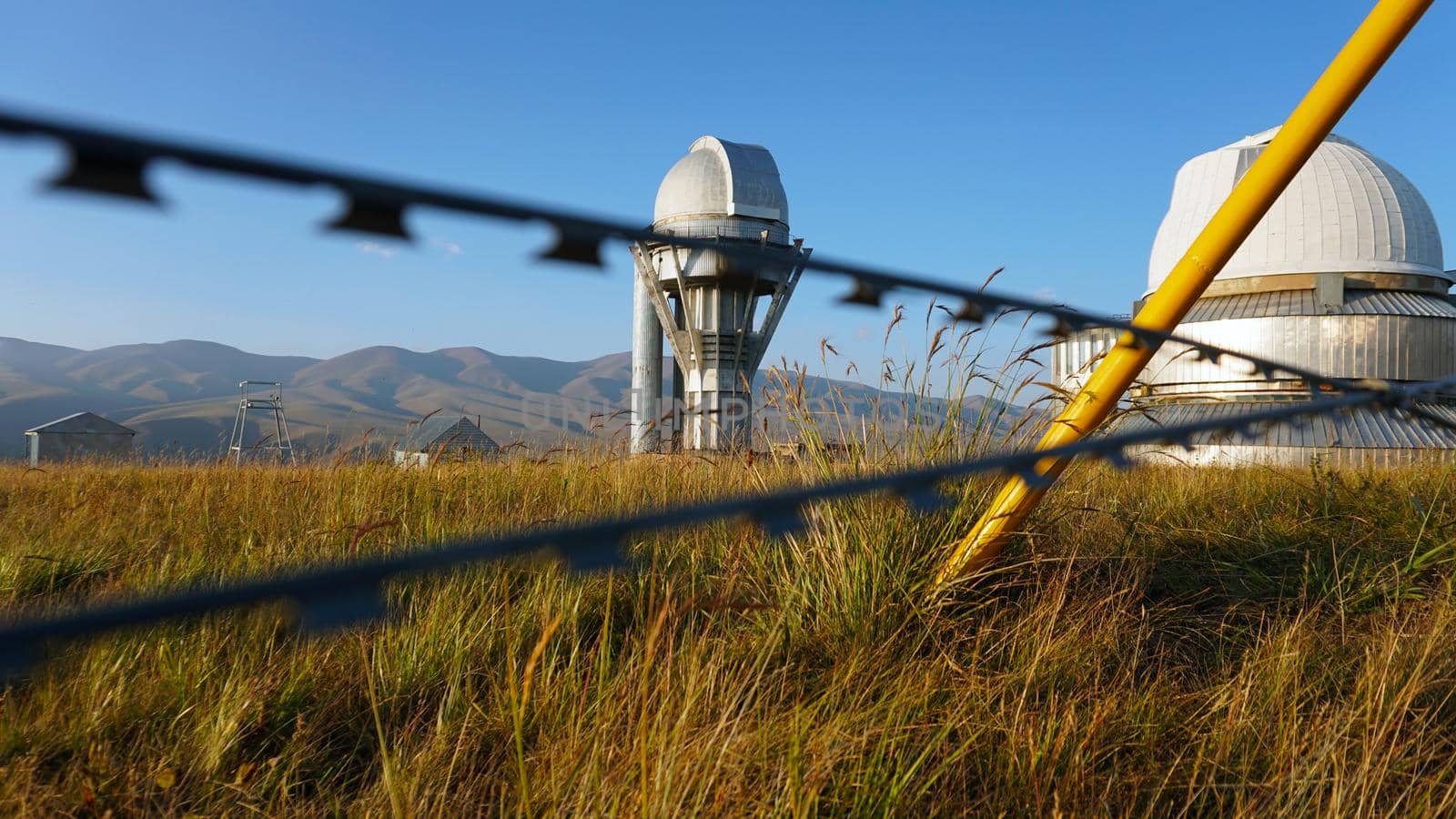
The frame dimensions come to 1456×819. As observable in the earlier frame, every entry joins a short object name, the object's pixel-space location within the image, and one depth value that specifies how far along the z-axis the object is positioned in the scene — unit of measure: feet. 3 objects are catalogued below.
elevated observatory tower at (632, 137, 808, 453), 73.41
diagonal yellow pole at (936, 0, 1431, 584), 7.04
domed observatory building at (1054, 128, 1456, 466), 50.67
